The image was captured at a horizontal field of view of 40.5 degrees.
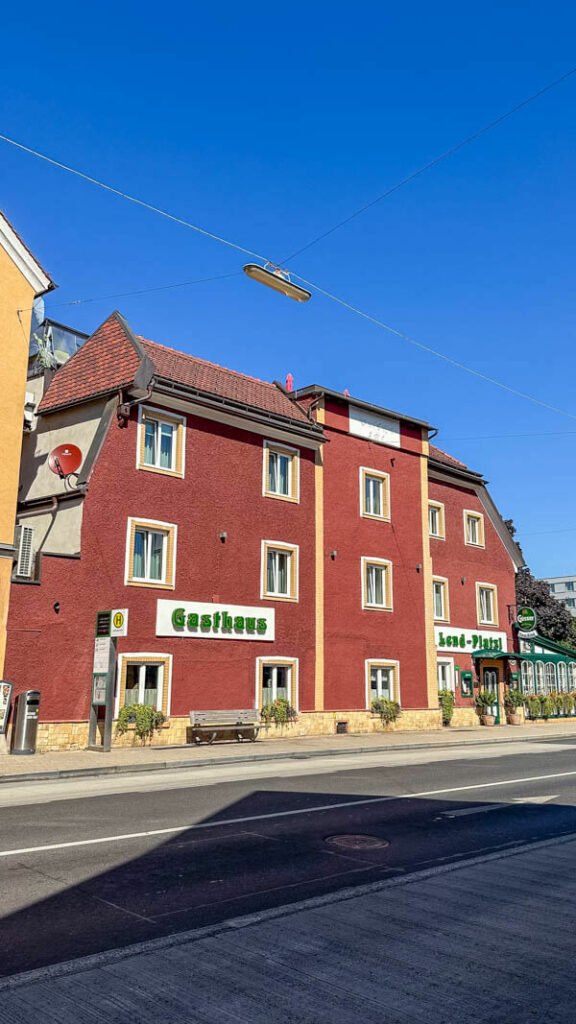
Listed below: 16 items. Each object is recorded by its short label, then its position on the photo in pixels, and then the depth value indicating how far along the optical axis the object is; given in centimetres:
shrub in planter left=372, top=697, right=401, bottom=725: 2702
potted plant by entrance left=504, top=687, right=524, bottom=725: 3362
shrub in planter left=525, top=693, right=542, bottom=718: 3450
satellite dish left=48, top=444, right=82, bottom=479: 2073
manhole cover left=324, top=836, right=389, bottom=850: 794
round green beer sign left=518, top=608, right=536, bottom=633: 3394
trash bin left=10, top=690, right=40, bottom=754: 1711
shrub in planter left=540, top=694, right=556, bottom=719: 3519
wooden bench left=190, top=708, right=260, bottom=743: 2109
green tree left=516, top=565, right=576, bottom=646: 5138
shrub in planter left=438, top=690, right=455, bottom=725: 3000
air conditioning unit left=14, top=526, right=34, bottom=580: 2017
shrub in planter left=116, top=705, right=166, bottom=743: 1956
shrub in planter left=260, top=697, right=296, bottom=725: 2341
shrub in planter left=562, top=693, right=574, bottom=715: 3697
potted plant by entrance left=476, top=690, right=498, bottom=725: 3222
